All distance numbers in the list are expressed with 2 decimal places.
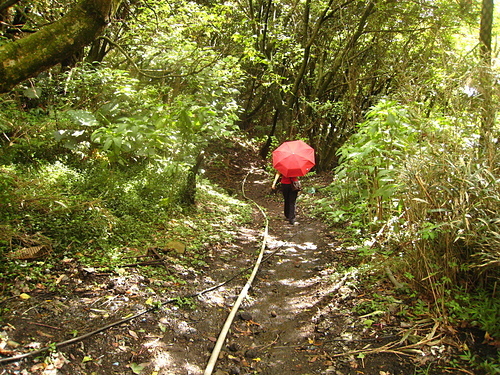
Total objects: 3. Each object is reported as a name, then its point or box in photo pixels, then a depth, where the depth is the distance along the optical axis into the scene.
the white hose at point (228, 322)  3.04
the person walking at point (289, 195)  7.77
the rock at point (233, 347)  3.42
